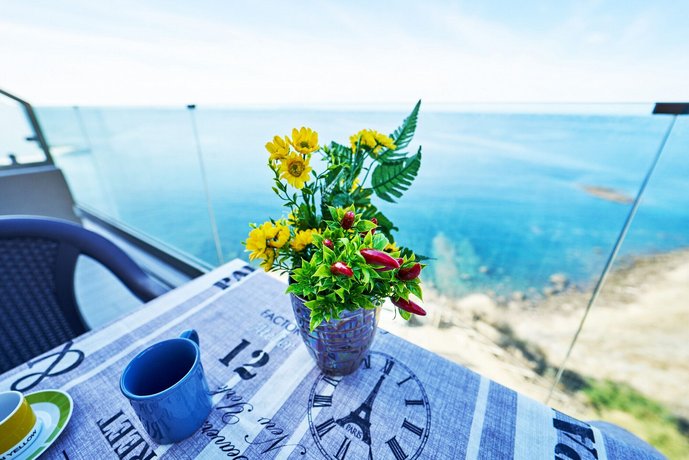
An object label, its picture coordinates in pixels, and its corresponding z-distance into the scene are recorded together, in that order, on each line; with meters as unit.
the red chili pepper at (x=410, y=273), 0.37
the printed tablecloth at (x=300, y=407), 0.42
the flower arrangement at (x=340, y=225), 0.37
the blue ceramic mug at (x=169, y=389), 0.38
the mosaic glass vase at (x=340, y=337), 0.44
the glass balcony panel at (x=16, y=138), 1.90
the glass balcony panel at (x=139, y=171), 1.83
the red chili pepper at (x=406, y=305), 0.39
